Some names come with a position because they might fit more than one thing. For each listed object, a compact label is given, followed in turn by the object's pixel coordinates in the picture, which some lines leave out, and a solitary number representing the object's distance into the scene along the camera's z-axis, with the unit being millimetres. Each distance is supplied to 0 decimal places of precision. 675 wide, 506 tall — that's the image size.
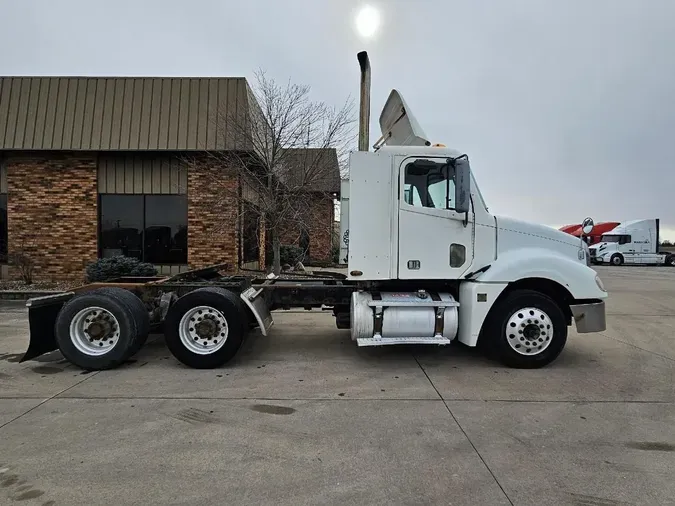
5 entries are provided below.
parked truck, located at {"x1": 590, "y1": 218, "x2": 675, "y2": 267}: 34938
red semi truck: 38178
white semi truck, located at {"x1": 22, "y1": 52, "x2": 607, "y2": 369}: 5422
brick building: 12273
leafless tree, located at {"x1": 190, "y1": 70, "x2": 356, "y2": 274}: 12023
